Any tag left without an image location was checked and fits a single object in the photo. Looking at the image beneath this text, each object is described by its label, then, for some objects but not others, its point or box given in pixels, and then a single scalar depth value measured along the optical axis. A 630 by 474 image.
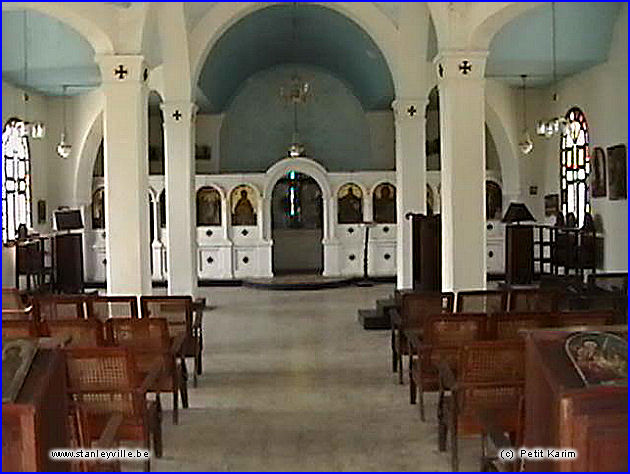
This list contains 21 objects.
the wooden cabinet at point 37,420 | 4.09
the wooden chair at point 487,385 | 5.80
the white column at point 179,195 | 14.73
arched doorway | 23.38
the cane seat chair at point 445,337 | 7.09
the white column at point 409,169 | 14.80
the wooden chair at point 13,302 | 8.77
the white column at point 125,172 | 10.43
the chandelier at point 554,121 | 14.74
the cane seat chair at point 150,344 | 7.33
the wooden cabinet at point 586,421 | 3.95
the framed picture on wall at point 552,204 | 19.58
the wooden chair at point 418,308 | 8.74
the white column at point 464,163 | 10.14
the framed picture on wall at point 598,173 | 16.44
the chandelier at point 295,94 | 19.14
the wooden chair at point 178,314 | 8.98
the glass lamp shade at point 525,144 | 18.97
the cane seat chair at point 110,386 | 5.69
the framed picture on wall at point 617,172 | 15.55
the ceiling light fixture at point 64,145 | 18.71
